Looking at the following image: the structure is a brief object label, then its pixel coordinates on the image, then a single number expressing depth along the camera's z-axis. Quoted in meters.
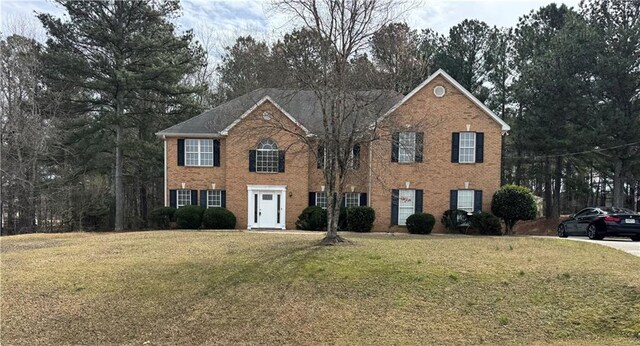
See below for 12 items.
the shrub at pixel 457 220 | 23.14
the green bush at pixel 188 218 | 23.62
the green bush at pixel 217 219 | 23.47
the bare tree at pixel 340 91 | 13.46
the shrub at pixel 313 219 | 23.06
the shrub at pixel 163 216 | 24.44
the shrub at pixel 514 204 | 22.56
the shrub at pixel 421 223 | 22.64
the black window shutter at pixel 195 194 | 25.00
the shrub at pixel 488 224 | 22.27
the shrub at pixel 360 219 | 23.03
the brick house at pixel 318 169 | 23.67
